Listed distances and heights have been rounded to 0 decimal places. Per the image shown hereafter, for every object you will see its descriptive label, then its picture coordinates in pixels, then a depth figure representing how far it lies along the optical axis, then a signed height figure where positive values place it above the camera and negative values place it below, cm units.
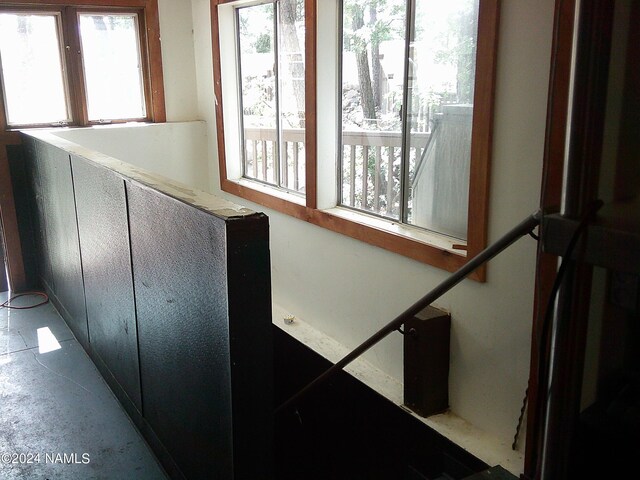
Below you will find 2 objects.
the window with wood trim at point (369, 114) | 253 -11
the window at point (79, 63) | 418 +25
